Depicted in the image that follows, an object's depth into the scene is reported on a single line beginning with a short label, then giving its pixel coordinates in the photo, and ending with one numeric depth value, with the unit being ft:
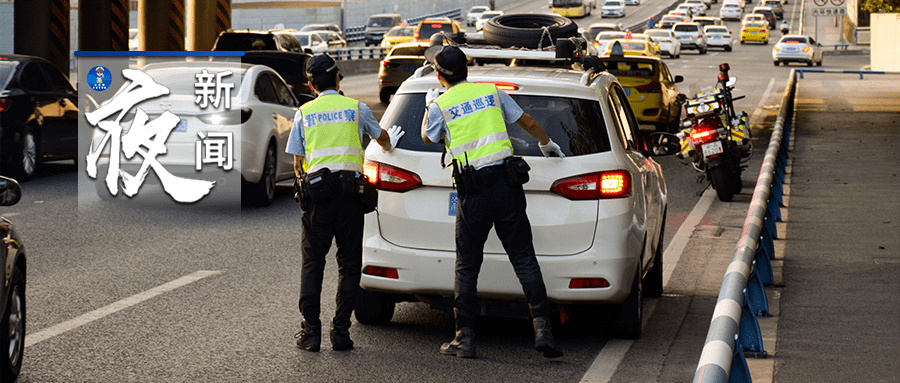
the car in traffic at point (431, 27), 170.48
